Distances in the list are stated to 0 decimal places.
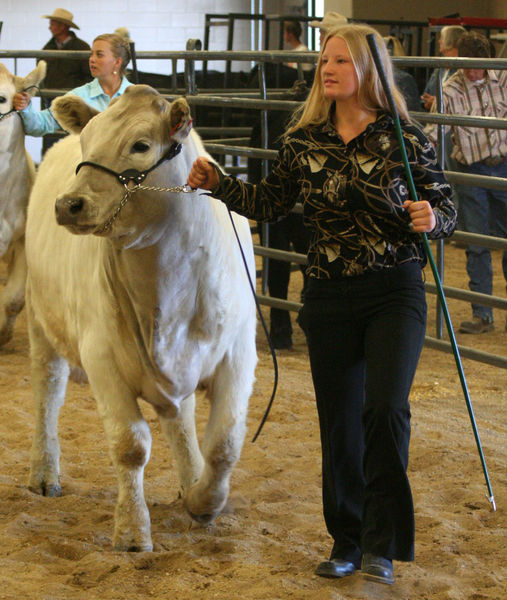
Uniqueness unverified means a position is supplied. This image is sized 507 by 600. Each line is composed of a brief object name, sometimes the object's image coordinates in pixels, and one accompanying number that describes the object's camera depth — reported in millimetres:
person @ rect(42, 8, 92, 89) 15222
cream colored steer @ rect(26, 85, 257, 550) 4960
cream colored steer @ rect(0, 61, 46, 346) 10801
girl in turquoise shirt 10424
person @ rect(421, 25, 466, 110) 14065
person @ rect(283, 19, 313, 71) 20337
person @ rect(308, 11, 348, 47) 13070
